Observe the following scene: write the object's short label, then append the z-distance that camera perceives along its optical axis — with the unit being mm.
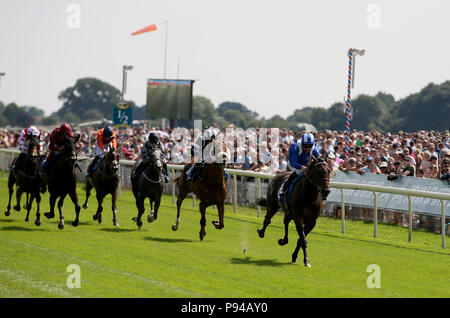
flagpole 45125
